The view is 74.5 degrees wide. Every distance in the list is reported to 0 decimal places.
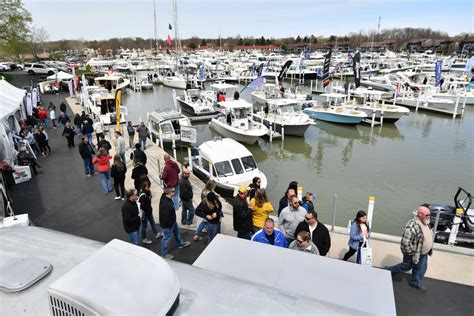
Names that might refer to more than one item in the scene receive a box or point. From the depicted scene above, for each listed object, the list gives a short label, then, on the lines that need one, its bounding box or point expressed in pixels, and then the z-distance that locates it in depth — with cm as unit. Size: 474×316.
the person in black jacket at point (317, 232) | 584
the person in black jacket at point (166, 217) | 668
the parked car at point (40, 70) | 4662
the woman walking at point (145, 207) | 736
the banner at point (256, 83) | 2145
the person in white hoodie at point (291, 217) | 646
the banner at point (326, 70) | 2690
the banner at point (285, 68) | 2636
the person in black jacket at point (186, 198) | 805
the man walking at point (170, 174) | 938
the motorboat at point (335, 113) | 2564
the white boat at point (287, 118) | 2253
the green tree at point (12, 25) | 3750
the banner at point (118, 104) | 1578
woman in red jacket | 1027
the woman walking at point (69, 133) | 1517
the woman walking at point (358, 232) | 623
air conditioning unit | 238
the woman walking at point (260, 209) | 717
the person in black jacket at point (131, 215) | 661
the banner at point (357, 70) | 2993
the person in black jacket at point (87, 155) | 1141
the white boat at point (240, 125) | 2033
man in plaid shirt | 560
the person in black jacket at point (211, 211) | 700
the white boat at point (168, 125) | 1927
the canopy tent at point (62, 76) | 3622
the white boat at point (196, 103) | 2827
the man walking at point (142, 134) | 1641
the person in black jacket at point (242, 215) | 671
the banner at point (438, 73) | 3471
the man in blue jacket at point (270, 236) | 551
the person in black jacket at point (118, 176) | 954
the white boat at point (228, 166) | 1249
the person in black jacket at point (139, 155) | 1083
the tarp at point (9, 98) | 1190
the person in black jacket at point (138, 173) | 978
